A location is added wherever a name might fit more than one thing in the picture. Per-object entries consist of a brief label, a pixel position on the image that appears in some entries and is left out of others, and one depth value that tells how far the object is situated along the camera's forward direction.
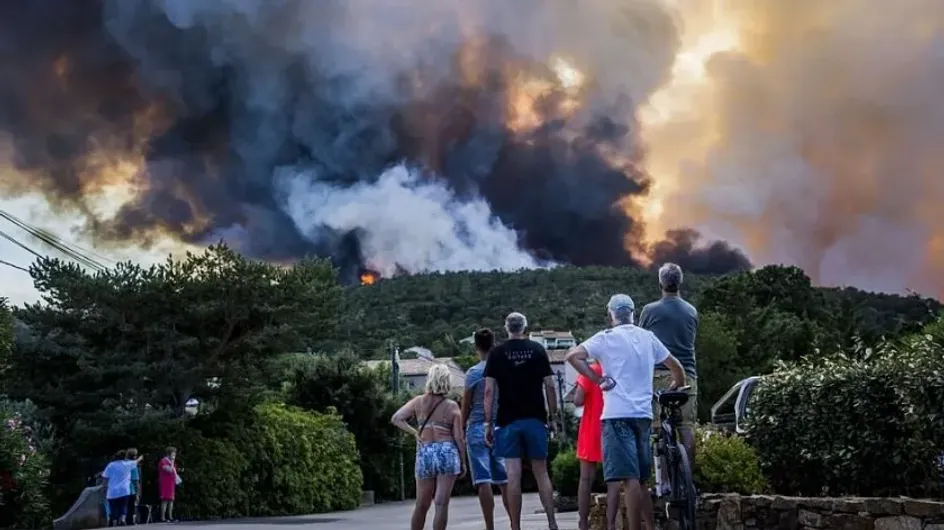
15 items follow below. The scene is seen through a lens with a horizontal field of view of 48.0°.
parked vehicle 16.94
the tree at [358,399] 34.34
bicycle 6.71
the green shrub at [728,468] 9.02
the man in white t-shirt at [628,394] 6.93
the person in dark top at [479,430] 9.37
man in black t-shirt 8.41
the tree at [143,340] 21.62
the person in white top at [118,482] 18.56
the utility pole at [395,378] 36.79
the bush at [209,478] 22.05
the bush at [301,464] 24.56
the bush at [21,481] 18.16
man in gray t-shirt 8.02
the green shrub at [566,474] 22.72
